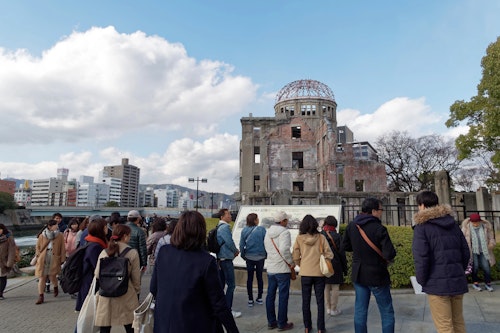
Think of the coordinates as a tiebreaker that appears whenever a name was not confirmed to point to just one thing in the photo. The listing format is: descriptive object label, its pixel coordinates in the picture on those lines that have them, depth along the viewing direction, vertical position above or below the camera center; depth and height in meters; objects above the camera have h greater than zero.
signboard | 8.73 -0.10
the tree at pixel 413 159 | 41.16 +6.70
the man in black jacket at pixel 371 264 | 4.10 -0.69
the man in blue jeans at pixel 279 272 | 5.21 -1.03
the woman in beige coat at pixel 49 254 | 7.39 -1.08
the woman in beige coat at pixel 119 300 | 4.01 -1.16
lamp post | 39.03 +3.59
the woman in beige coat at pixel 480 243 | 6.88 -0.67
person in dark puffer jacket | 3.60 -0.59
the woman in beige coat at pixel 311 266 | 4.91 -0.85
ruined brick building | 35.56 +7.24
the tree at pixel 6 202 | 53.88 +1.00
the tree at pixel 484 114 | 17.39 +6.15
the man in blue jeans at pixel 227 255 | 6.06 -0.86
